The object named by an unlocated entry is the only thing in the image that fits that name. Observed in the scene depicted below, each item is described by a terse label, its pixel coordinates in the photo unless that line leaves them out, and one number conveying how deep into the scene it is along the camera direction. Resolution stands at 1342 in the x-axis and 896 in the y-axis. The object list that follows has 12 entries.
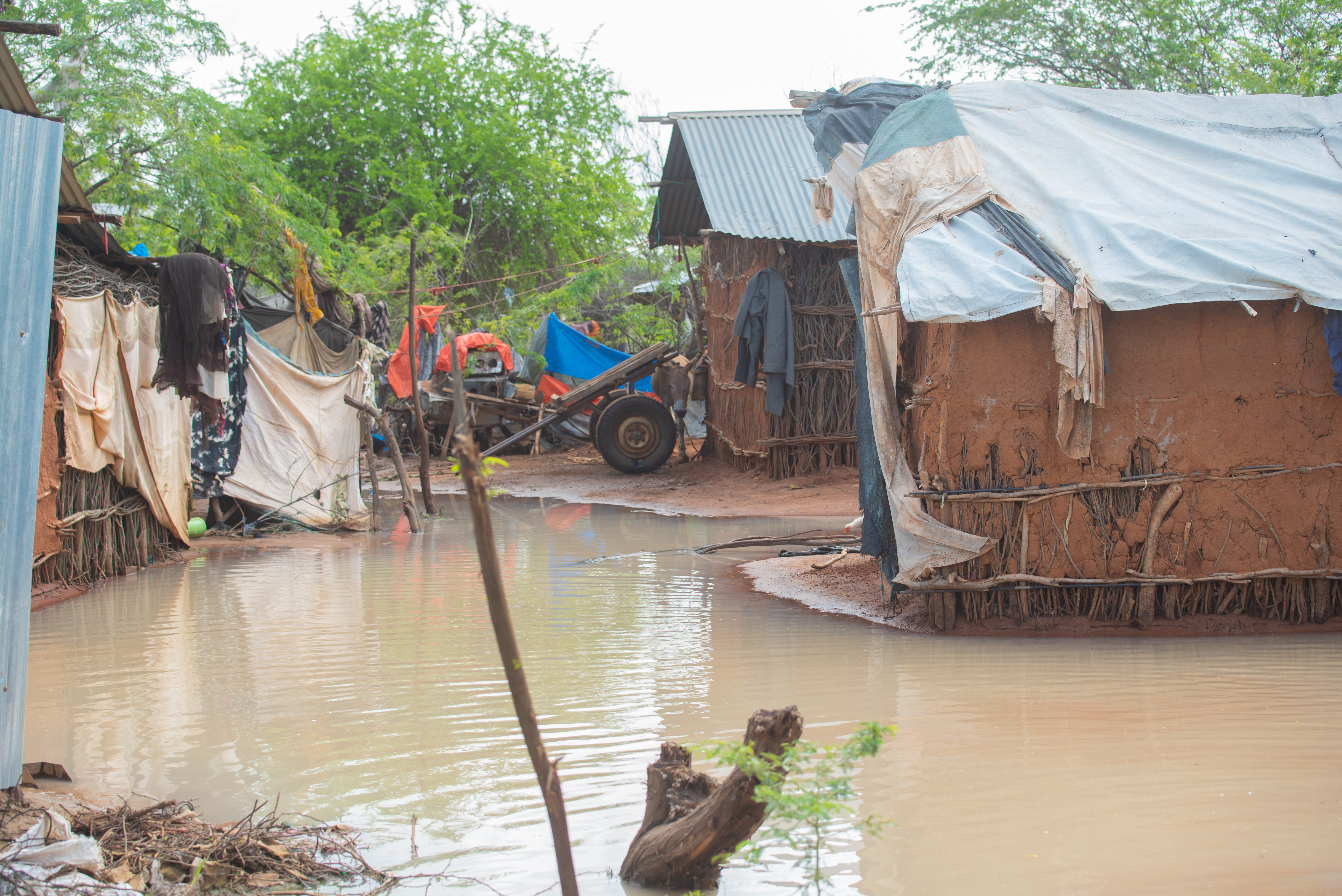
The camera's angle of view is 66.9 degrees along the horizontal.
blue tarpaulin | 17.42
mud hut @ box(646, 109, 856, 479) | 12.62
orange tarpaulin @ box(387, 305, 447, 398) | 17.36
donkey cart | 14.48
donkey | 14.73
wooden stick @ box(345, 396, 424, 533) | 10.29
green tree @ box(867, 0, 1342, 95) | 15.11
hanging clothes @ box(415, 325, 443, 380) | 18.34
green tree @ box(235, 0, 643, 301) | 24.69
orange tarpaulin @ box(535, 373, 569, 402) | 17.67
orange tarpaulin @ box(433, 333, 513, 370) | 17.14
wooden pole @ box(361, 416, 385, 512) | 10.76
